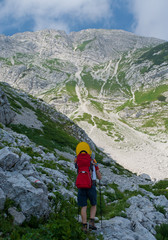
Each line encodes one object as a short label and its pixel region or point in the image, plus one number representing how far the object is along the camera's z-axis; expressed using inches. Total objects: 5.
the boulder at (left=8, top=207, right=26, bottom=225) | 217.6
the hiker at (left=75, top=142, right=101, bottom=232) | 264.2
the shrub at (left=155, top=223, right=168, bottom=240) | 265.5
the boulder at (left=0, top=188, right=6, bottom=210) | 223.2
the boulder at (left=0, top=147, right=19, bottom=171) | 288.3
